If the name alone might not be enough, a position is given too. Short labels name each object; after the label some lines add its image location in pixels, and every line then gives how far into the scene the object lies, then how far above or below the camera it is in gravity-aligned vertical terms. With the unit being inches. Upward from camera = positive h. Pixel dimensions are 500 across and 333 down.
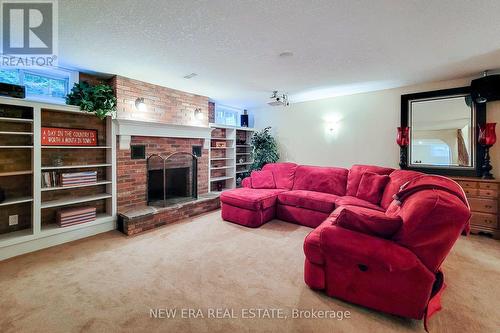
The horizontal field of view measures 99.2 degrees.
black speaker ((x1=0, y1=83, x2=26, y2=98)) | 96.8 +35.0
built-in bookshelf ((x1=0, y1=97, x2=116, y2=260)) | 104.4 -6.1
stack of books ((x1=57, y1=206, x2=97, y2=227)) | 115.0 -28.0
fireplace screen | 156.7 -10.3
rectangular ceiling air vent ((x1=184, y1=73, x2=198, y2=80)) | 133.8 +57.7
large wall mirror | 140.3 +24.1
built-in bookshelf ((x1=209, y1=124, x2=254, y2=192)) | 206.2 +8.4
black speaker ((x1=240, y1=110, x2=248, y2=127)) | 236.1 +50.1
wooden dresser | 123.5 -22.0
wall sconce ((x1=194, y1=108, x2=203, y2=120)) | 182.1 +44.9
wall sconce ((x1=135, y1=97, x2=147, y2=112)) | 143.7 +41.8
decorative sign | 113.3 +16.5
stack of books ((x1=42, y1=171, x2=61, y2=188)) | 112.4 -7.2
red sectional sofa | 60.2 -26.2
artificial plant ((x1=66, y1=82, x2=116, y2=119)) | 118.0 +38.4
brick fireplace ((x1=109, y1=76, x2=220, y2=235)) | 135.1 +19.7
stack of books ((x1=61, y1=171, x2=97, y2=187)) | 116.1 -7.1
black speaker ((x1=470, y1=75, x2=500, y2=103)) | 127.4 +47.3
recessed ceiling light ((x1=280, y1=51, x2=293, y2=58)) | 104.0 +55.5
